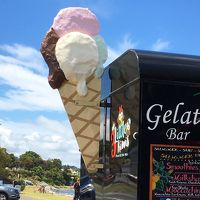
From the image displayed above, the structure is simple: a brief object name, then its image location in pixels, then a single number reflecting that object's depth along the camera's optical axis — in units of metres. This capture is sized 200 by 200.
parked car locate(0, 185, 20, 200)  16.56
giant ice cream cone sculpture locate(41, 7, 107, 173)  4.13
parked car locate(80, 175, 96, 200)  4.24
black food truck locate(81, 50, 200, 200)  3.07
